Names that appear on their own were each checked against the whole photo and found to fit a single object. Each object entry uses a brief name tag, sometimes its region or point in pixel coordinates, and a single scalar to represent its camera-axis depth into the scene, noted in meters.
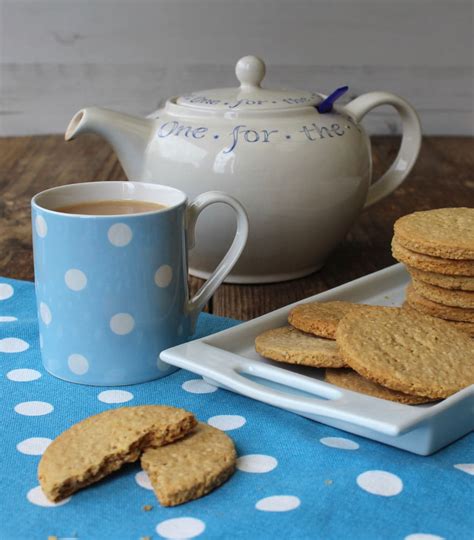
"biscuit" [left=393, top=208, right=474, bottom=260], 0.70
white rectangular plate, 0.61
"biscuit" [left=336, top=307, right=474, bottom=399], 0.63
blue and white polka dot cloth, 0.57
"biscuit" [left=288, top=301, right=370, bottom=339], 0.69
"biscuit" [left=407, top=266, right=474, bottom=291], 0.71
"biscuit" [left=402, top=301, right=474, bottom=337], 0.72
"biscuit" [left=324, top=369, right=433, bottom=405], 0.63
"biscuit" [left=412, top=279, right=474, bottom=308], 0.71
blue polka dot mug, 0.68
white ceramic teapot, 0.81
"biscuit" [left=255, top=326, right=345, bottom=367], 0.66
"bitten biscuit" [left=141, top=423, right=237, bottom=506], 0.58
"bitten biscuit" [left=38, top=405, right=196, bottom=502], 0.59
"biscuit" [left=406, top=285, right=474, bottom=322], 0.72
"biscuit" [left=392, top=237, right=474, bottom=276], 0.70
